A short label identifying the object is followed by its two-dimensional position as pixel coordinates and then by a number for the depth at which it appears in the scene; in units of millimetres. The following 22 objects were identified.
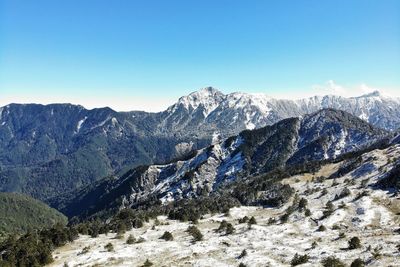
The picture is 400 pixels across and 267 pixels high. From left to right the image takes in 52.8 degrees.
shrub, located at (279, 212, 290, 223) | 120438
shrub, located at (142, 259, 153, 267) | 79688
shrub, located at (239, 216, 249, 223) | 127162
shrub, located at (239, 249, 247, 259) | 79906
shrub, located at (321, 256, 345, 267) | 61341
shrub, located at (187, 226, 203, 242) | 103312
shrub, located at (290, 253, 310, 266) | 68781
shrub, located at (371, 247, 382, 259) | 63406
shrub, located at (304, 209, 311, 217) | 119000
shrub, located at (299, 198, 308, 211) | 131025
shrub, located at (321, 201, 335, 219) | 115169
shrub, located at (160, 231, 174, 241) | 108250
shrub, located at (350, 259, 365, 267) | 59400
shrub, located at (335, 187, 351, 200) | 138538
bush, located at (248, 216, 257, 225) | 121694
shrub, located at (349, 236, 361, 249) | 72938
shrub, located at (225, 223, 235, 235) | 109394
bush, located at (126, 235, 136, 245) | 106250
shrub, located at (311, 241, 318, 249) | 80069
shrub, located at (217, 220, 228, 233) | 115900
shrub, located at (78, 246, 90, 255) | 98500
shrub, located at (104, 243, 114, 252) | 98062
